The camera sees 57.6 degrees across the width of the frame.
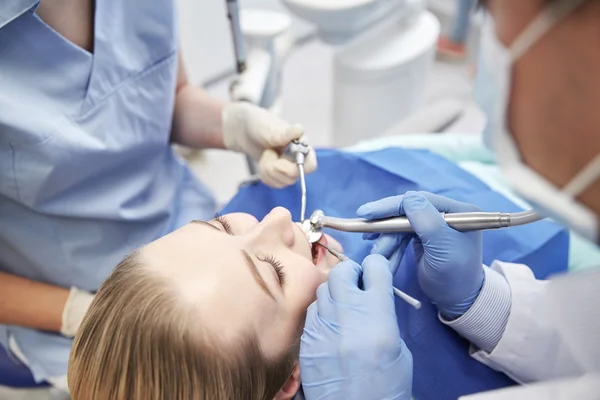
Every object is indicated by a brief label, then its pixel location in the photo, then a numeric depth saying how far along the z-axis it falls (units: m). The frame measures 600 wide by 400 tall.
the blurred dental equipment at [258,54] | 1.32
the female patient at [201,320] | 0.76
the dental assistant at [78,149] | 1.01
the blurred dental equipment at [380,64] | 1.81
